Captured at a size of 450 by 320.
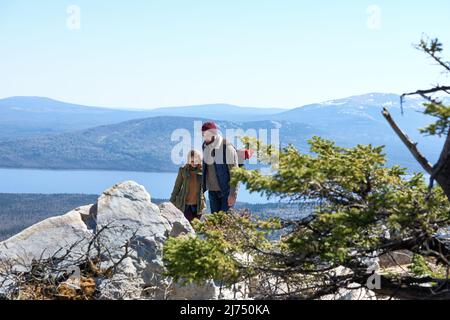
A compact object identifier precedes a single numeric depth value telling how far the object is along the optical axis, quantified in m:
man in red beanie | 10.20
